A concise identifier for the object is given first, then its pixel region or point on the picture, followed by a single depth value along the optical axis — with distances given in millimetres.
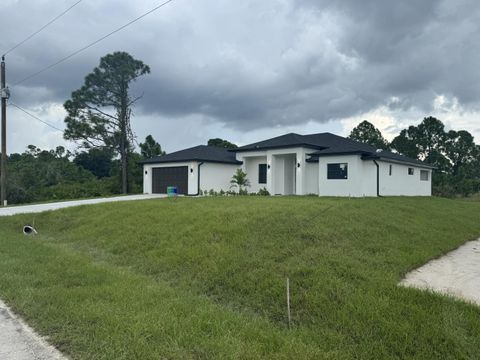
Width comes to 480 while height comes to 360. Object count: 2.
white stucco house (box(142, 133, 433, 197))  18875
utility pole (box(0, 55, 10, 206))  22328
